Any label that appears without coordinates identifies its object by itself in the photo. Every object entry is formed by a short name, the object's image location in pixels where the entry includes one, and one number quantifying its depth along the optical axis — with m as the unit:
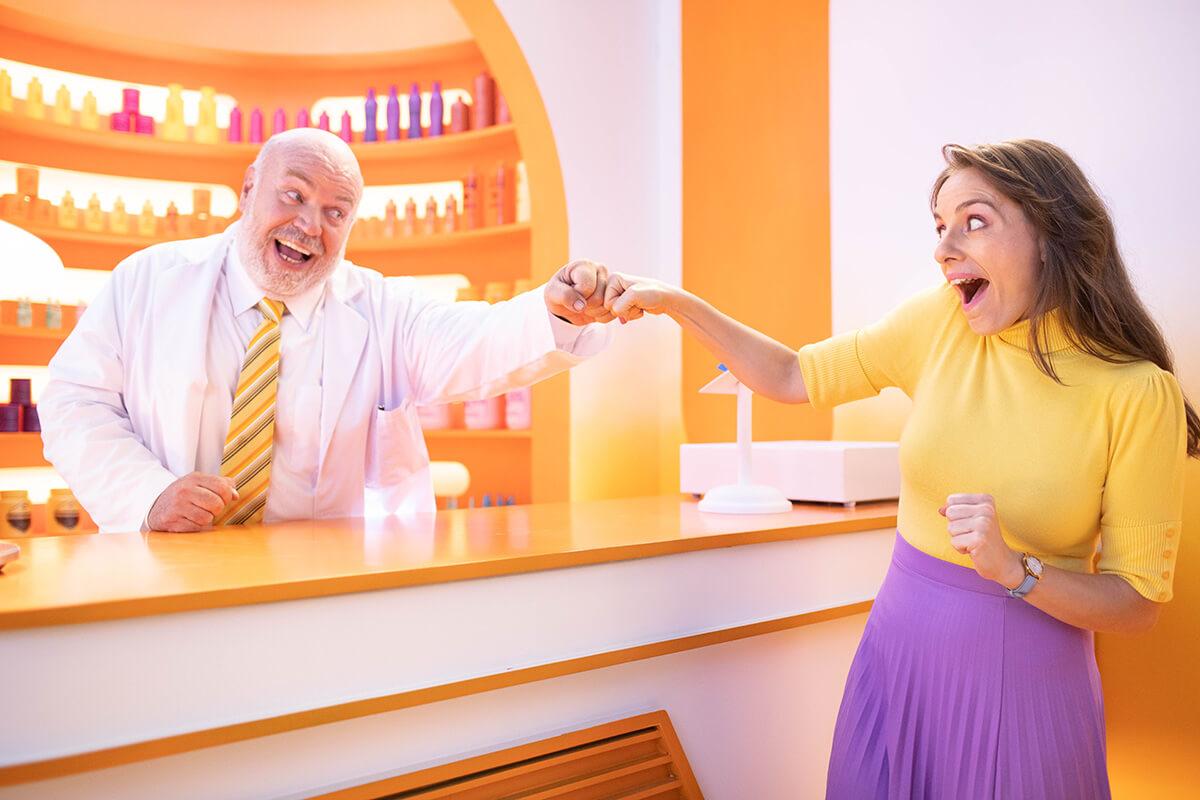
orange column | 2.95
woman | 1.15
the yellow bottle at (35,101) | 3.75
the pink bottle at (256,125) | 4.28
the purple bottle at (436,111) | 4.15
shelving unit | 3.90
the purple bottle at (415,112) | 4.20
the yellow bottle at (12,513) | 3.42
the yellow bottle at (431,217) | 4.13
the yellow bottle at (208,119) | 4.16
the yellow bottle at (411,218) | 4.17
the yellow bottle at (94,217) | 3.90
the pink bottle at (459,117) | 4.10
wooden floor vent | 1.25
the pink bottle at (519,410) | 3.80
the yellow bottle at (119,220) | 3.96
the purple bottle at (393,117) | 4.26
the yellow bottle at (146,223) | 3.98
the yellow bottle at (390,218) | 4.19
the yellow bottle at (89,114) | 3.90
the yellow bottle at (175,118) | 4.09
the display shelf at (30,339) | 3.61
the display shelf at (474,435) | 3.79
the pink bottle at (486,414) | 3.89
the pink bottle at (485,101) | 4.01
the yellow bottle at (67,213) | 3.84
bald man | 1.81
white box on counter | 2.00
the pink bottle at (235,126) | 4.29
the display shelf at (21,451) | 3.82
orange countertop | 1.03
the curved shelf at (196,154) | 3.91
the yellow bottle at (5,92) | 3.66
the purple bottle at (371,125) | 4.25
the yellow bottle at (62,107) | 3.82
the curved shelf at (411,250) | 3.93
